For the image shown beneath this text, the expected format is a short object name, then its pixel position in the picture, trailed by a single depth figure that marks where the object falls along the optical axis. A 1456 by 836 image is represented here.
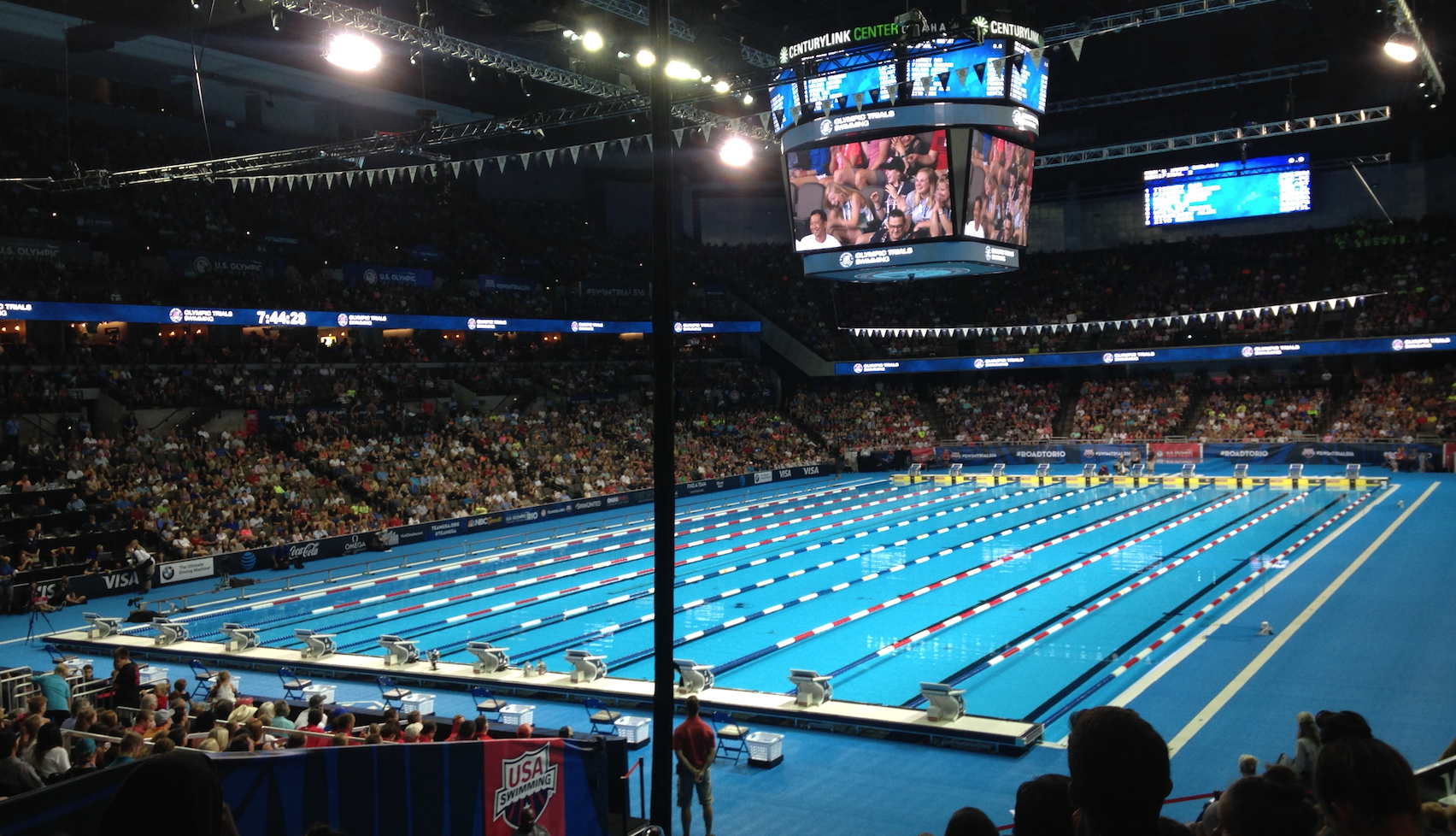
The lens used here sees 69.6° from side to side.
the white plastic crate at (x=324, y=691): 12.79
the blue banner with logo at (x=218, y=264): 30.11
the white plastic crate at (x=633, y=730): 10.74
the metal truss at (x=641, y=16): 19.39
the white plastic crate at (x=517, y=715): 11.29
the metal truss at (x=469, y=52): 16.58
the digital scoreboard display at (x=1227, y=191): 40.84
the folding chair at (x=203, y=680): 13.55
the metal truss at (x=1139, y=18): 17.61
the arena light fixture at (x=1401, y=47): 18.69
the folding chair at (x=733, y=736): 10.43
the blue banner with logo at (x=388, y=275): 34.78
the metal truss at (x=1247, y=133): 28.53
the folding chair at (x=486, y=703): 12.08
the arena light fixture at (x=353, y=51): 16.34
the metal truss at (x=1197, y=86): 30.25
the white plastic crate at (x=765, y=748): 10.21
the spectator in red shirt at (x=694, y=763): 8.28
